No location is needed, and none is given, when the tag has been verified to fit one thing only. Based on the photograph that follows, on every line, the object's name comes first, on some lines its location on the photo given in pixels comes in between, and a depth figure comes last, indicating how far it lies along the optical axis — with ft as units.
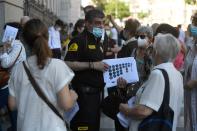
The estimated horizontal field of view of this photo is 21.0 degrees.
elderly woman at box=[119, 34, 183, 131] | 15.71
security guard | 21.01
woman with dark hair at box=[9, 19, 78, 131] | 15.19
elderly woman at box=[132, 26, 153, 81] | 20.31
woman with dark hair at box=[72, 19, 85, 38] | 36.11
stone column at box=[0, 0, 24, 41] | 36.17
